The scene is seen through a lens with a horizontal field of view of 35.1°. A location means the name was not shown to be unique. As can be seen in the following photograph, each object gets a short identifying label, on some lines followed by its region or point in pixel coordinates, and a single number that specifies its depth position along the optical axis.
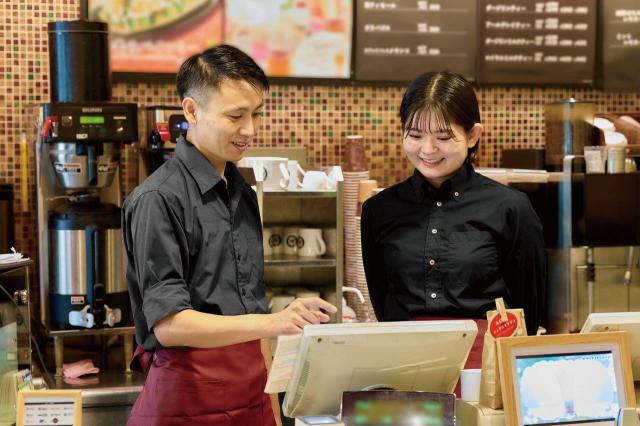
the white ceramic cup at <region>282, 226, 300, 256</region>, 4.20
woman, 2.71
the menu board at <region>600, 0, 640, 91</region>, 5.07
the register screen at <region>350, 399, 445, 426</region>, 2.06
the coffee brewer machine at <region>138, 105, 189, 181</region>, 4.06
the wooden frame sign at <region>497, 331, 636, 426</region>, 2.17
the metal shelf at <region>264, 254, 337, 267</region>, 4.05
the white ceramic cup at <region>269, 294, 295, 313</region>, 4.16
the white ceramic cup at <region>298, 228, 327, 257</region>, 4.17
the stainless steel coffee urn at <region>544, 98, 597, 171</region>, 4.55
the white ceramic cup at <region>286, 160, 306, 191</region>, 4.05
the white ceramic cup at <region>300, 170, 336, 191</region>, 4.06
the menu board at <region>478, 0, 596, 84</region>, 4.95
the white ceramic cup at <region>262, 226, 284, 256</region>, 4.22
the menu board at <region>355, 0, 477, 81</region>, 4.81
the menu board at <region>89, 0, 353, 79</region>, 4.54
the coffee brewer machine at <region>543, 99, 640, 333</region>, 4.38
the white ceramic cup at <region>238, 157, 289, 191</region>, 4.01
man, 2.18
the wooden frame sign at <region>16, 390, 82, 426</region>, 2.14
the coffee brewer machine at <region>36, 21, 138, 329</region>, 3.84
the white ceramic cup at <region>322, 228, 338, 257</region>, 4.15
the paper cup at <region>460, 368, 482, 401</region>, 2.28
